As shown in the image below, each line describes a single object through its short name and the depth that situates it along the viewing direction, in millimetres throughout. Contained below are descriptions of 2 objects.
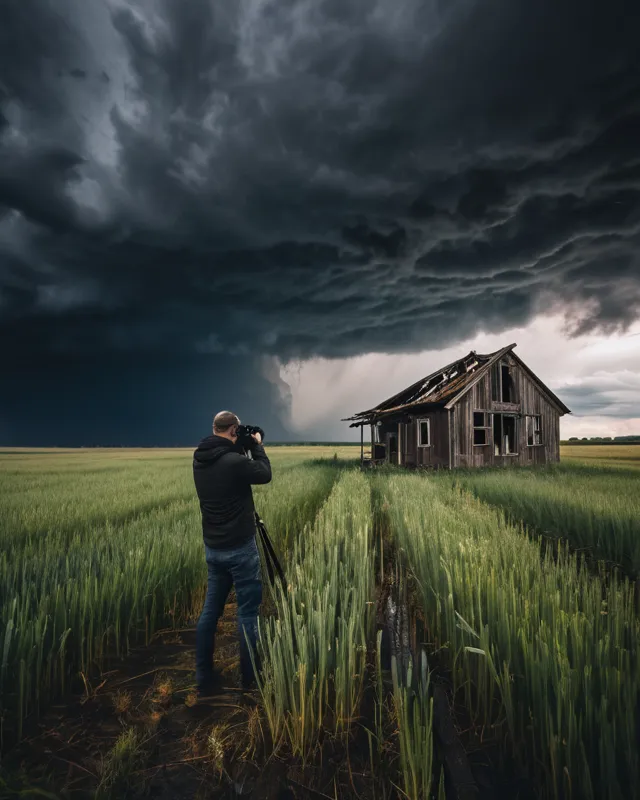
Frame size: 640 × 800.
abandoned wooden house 19062
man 3154
